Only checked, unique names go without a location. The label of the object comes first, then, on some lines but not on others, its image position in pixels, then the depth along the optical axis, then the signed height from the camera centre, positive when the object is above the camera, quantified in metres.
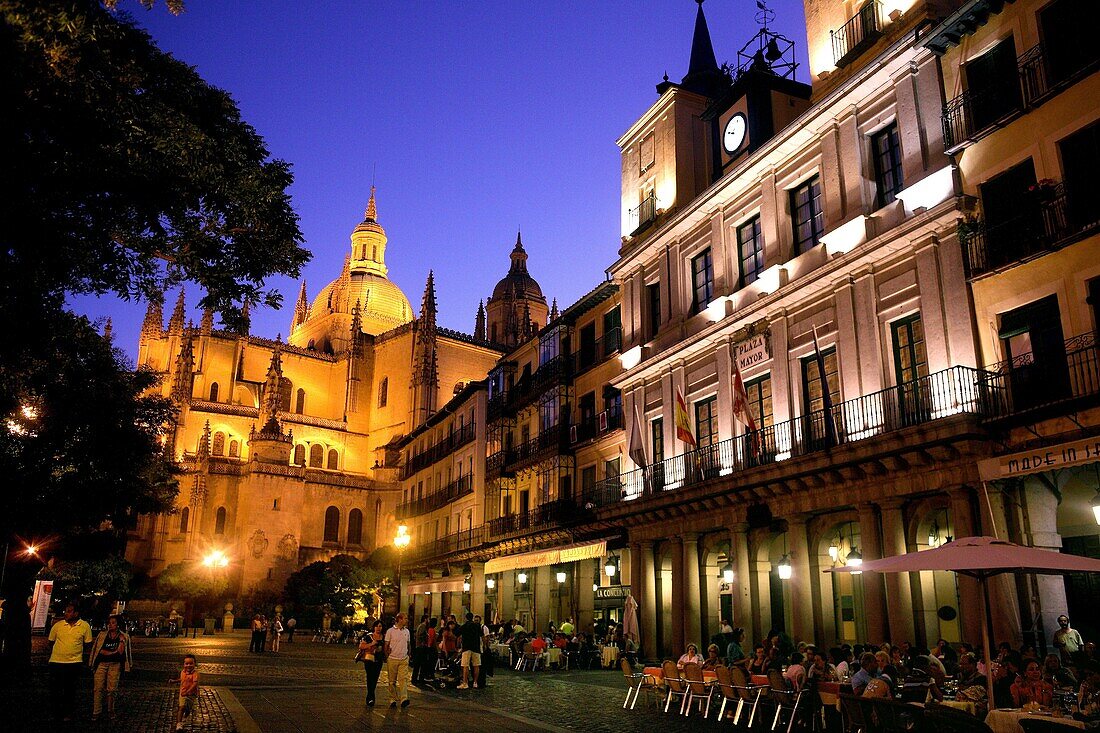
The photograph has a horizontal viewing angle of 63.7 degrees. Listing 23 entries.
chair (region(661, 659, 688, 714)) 14.49 -1.03
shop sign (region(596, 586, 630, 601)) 26.85 +0.68
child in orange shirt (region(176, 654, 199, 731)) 11.13 -0.92
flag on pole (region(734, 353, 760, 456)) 19.56 +4.43
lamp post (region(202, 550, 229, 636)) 58.44 +3.30
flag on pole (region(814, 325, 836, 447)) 17.49 +4.03
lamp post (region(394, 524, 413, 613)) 27.94 +2.38
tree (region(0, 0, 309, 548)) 8.33 +4.56
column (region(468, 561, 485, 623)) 39.31 +1.14
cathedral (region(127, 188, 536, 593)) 61.25 +13.92
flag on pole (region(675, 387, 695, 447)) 21.64 +4.54
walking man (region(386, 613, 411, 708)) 14.39 -0.75
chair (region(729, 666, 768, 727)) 12.83 -1.04
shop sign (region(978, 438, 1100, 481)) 12.88 +2.33
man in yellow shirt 11.55 -0.59
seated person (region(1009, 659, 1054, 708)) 10.16 -0.80
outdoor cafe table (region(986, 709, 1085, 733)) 9.33 -1.05
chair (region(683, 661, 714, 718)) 13.87 -1.03
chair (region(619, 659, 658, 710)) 15.22 -1.11
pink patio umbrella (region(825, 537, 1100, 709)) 9.77 +0.62
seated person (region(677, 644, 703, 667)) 14.62 -0.69
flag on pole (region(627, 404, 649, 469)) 24.62 +4.51
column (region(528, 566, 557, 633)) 34.63 +0.64
